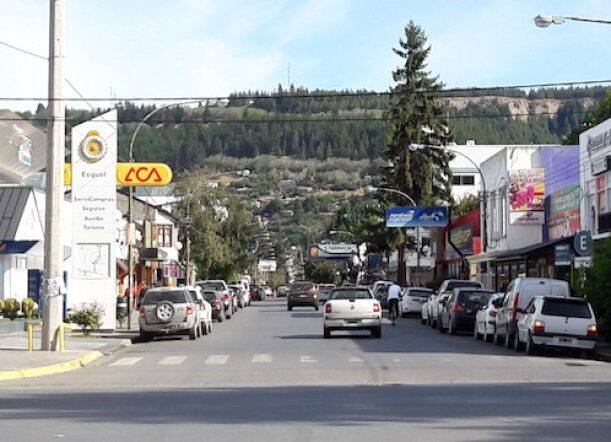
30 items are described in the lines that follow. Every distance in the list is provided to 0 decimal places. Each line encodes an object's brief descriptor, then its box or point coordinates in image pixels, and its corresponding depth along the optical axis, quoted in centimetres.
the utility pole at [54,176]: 3019
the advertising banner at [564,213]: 5183
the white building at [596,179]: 4572
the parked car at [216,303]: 5359
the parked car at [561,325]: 2959
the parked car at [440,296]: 4562
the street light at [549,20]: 2812
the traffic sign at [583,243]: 3269
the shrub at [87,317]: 3847
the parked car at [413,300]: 5750
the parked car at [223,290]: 5868
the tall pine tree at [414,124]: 8481
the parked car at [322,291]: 8612
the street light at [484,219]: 6141
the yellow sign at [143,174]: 4603
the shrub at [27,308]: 4316
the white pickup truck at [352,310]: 3684
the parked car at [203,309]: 4011
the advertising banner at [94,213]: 4134
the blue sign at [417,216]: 7550
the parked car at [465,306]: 4084
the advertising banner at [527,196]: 6097
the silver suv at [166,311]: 3697
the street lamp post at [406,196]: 7854
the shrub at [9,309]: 4191
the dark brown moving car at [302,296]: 7438
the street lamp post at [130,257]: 4278
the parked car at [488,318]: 3578
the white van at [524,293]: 3319
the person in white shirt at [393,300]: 5062
